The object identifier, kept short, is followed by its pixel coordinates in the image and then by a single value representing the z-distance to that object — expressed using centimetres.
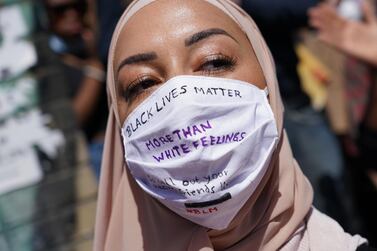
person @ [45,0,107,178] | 349
